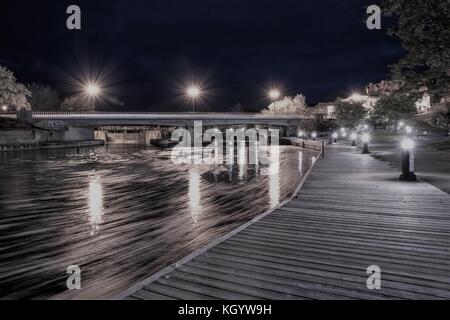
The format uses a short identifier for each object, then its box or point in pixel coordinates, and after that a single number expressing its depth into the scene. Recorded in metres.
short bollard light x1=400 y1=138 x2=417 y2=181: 16.72
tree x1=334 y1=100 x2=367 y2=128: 80.78
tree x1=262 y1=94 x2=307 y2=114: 140.00
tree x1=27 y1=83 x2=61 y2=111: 116.88
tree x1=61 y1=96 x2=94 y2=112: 116.50
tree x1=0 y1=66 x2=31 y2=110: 70.56
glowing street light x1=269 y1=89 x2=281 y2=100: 102.97
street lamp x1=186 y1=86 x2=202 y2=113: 94.20
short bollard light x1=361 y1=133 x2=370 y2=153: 35.59
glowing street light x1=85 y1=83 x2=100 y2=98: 95.81
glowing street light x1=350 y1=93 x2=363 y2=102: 139.00
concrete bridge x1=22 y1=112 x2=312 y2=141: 79.88
